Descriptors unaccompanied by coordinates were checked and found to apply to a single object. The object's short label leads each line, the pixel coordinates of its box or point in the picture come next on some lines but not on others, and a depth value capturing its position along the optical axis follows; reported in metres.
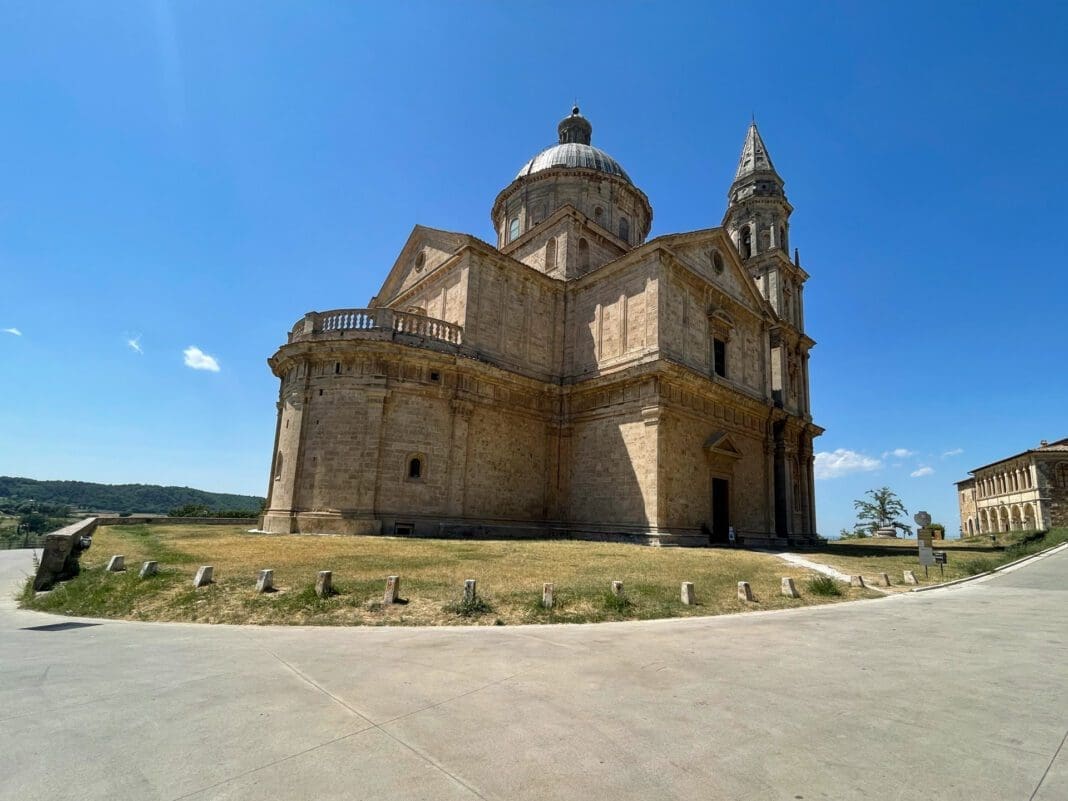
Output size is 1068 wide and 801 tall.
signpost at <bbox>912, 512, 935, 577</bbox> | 15.54
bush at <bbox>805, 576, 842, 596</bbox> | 12.06
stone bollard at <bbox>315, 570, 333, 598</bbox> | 9.52
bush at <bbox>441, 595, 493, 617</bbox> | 8.77
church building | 21.72
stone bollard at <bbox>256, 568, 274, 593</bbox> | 9.92
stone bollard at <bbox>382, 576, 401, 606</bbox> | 9.27
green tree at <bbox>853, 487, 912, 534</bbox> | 68.19
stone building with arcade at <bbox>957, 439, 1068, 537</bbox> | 48.94
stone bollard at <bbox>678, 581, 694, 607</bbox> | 10.09
